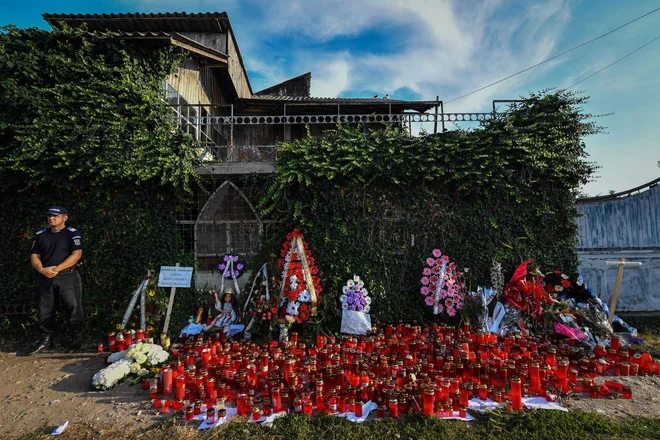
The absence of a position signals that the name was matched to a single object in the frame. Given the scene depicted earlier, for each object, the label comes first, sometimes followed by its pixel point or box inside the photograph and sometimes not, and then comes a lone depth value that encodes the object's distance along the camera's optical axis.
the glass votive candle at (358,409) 3.48
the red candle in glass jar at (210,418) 3.44
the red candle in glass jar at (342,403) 3.57
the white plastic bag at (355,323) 5.96
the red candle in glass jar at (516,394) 3.52
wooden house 6.84
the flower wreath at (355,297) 6.07
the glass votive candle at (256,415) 3.47
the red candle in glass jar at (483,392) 3.70
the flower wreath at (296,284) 5.95
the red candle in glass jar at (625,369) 4.53
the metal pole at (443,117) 6.91
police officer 5.56
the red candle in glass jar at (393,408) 3.45
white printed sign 5.98
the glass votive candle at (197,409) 3.57
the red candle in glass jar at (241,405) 3.57
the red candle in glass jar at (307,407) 3.51
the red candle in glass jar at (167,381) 4.06
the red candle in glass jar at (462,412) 3.43
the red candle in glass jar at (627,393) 3.89
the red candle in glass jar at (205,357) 4.52
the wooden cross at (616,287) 5.81
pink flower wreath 6.16
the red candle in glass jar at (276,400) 3.59
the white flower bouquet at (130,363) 4.33
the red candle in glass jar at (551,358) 4.32
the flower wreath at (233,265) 6.70
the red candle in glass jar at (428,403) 3.37
